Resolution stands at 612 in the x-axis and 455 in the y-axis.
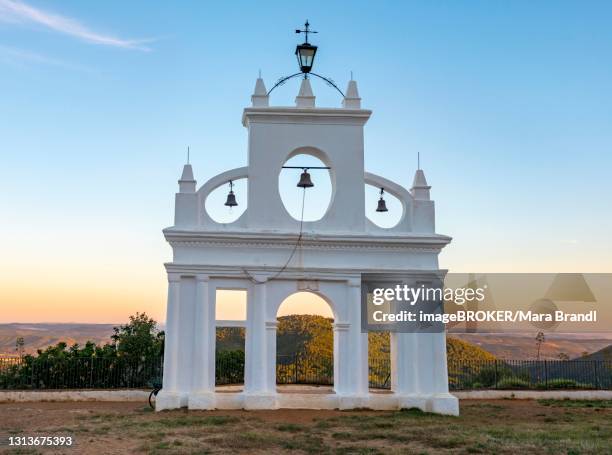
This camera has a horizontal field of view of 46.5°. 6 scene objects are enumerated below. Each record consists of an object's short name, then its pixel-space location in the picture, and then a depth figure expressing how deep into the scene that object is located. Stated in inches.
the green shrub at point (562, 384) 940.4
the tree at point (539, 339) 1202.0
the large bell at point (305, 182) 709.3
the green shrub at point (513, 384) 933.2
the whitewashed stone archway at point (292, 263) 678.5
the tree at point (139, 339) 919.0
